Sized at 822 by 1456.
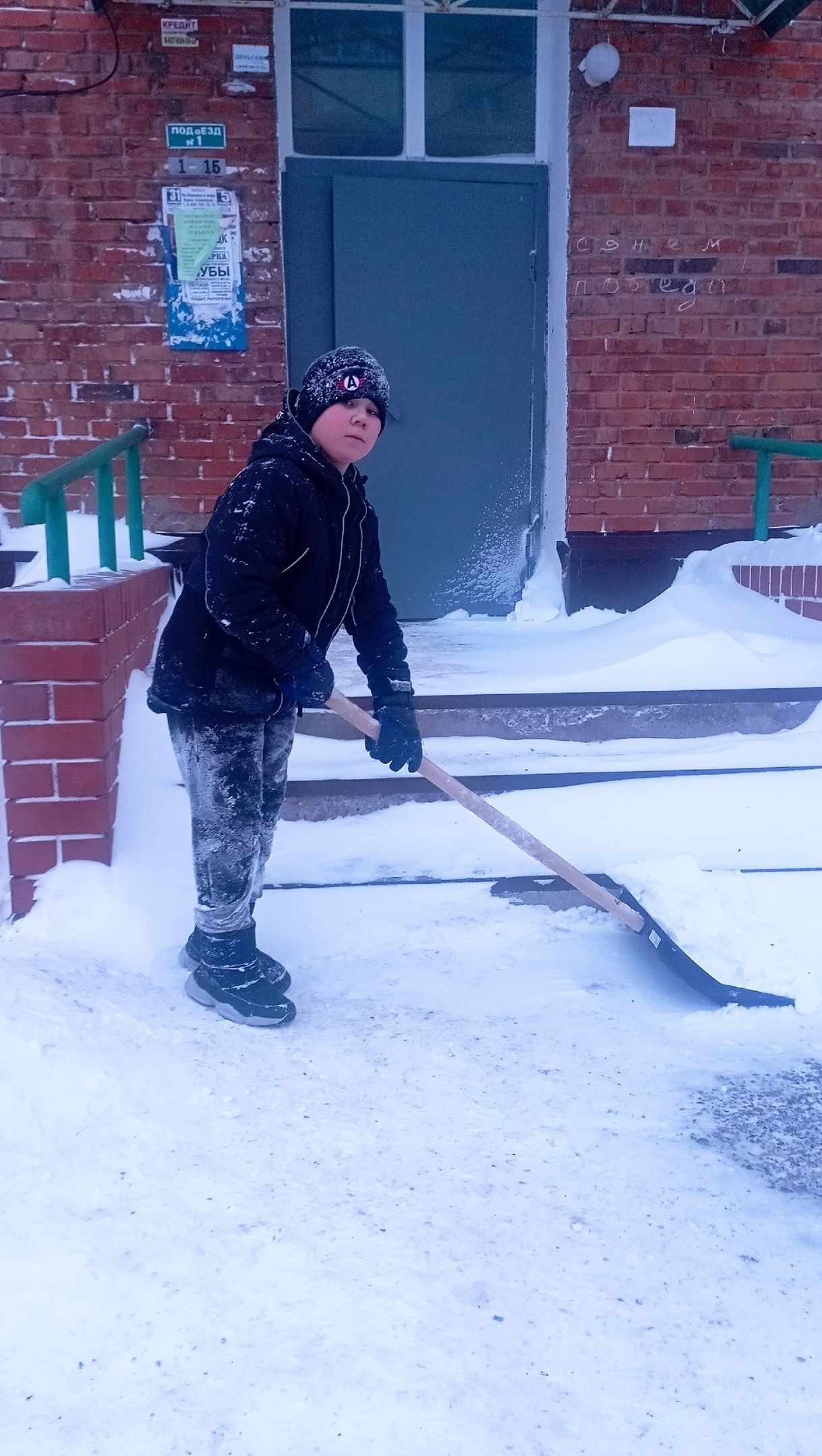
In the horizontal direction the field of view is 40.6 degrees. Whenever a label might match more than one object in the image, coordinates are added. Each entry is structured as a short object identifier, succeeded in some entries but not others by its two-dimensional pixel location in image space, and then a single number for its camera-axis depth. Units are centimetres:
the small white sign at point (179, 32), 497
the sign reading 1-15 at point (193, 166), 505
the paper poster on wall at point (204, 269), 510
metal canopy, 506
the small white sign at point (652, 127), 529
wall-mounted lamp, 511
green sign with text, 504
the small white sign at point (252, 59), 501
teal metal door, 545
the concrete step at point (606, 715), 410
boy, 263
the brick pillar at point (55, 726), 312
